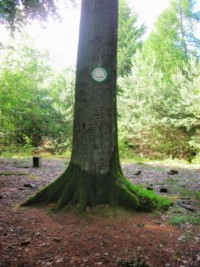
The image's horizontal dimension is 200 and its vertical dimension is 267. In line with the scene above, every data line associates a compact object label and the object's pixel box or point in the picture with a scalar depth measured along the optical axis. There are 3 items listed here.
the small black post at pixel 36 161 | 9.69
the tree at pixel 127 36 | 24.20
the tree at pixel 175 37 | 22.94
